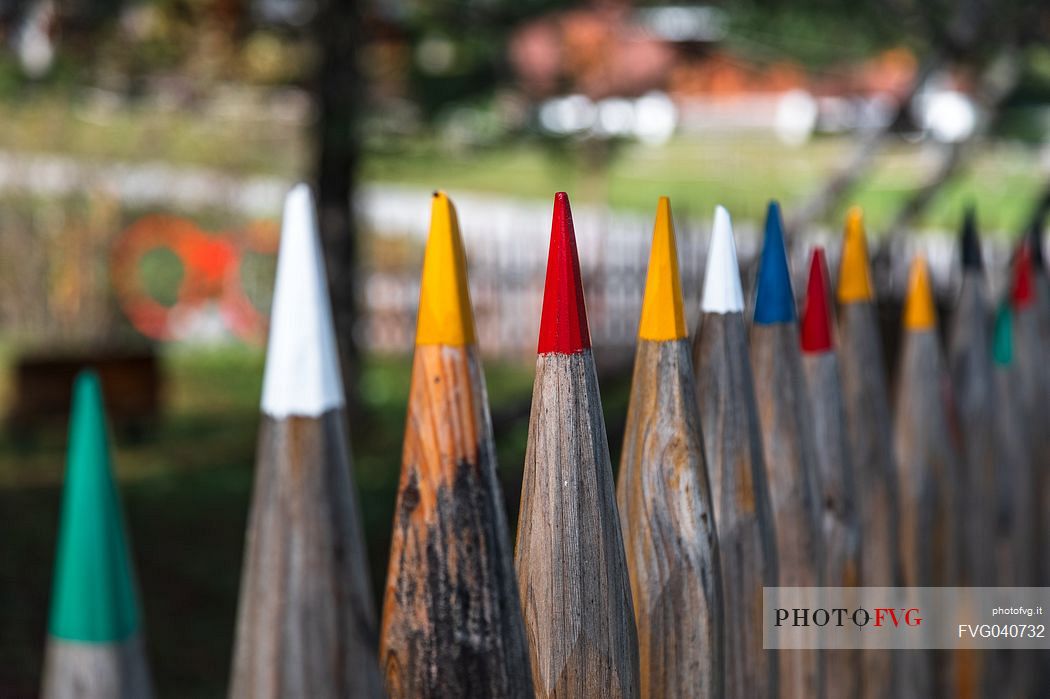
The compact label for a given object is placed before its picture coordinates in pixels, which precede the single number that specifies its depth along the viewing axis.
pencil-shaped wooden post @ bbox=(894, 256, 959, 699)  1.71
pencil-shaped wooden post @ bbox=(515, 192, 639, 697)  1.29
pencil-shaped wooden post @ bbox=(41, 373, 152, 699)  1.09
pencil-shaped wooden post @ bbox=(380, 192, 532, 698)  1.22
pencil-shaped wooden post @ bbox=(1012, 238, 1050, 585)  1.90
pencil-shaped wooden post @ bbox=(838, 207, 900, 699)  1.62
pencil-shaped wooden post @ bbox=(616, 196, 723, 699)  1.37
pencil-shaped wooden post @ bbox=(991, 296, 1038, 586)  1.88
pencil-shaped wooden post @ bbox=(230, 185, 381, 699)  1.16
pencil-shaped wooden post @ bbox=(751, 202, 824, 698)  1.49
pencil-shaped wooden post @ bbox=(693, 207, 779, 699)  1.43
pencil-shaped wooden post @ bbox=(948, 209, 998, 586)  1.82
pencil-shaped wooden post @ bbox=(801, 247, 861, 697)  1.56
